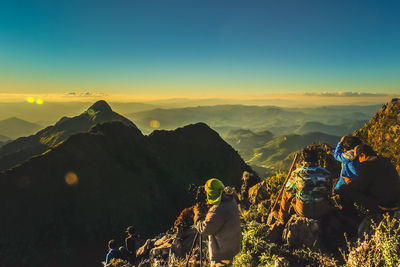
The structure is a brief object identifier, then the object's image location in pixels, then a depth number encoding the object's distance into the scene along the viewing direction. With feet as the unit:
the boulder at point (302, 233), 19.85
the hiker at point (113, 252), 35.78
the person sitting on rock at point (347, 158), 20.80
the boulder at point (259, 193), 36.50
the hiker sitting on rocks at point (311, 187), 19.97
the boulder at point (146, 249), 38.03
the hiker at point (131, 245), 36.17
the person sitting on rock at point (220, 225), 15.67
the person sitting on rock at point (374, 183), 18.16
